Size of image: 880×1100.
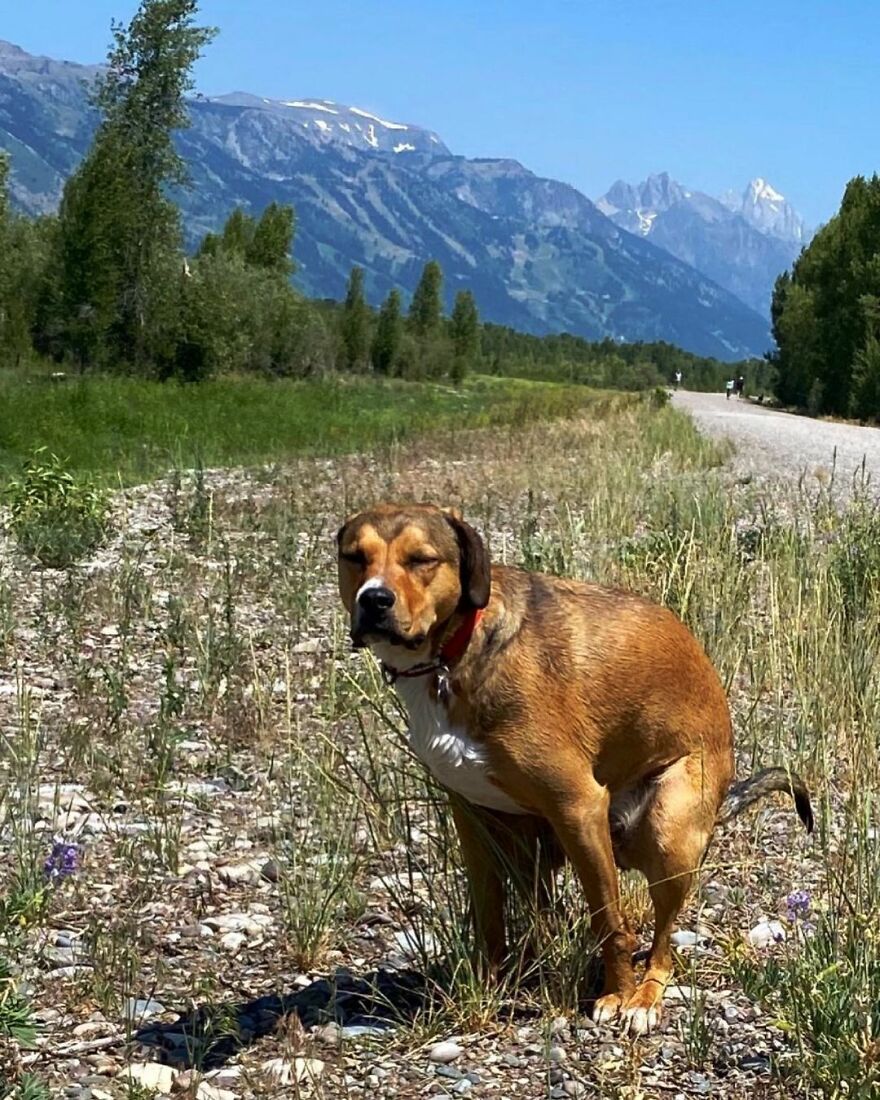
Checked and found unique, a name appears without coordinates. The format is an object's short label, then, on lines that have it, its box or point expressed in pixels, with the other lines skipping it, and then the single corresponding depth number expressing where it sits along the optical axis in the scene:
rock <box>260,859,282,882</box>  5.10
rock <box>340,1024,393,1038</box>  3.94
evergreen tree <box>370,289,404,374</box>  93.12
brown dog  3.66
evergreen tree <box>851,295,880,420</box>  52.16
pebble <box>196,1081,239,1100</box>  3.58
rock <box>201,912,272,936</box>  4.71
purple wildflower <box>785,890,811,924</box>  3.87
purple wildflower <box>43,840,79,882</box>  4.55
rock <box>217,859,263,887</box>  5.12
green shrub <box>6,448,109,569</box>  11.50
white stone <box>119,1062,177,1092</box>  3.63
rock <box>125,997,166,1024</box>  4.00
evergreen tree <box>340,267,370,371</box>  90.50
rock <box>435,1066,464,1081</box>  3.75
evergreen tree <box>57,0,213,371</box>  39.88
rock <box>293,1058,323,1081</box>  3.60
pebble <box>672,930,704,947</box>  4.43
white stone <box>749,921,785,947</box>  4.33
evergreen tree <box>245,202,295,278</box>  77.06
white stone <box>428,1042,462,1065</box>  3.85
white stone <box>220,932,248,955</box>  4.59
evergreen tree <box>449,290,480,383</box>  107.07
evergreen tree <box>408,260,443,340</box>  108.38
